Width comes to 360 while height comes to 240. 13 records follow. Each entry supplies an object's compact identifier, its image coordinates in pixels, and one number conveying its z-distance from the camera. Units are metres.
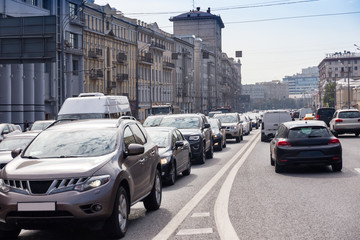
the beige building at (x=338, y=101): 148.56
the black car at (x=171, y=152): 14.87
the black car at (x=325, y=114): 55.28
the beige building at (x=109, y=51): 70.50
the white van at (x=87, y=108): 30.12
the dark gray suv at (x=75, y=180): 7.60
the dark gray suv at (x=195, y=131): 21.50
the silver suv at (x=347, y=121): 40.47
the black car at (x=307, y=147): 16.48
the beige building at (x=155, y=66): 92.94
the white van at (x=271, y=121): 38.31
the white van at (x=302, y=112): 86.04
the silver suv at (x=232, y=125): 38.06
